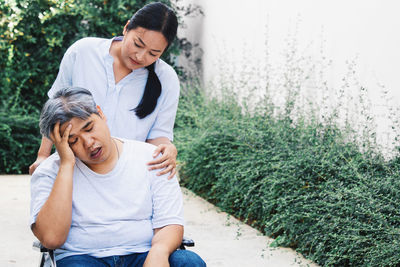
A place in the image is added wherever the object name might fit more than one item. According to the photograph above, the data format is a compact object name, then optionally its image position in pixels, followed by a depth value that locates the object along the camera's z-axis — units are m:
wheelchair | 2.12
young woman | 2.64
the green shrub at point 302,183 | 3.34
